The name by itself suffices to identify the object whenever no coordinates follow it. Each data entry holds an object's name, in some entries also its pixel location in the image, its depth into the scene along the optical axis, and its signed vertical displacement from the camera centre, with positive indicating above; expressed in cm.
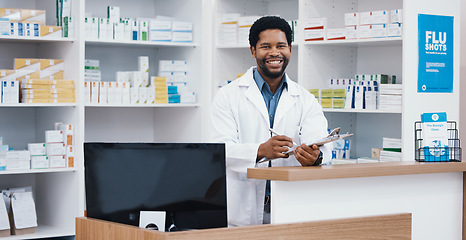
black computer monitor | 226 -23
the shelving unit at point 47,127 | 484 -12
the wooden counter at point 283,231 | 215 -41
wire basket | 287 -16
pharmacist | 313 +4
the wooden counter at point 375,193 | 239 -31
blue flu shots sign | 442 +41
